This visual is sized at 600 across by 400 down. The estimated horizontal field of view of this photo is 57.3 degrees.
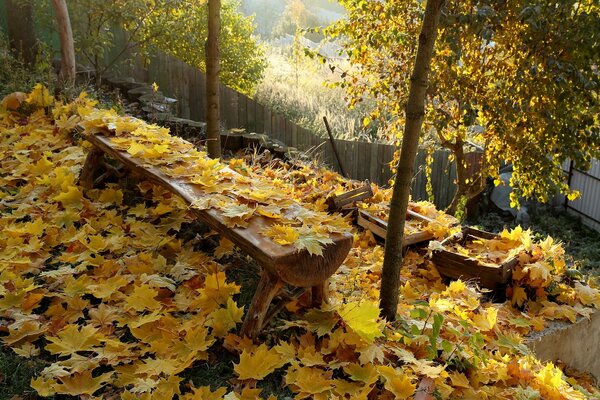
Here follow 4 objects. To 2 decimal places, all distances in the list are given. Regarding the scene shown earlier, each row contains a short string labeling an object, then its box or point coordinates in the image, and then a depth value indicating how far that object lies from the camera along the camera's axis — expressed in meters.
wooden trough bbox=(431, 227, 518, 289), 3.81
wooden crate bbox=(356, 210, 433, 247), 4.58
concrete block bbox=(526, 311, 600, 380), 3.47
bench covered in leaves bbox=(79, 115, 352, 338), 2.31
